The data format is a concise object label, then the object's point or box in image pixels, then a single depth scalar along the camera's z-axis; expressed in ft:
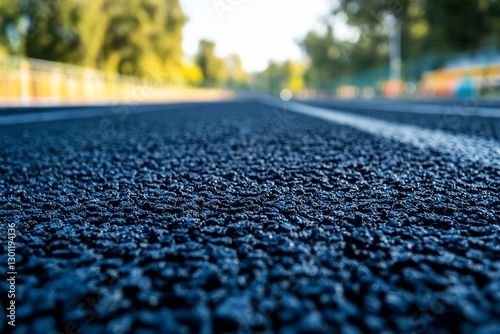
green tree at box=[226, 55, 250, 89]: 402.60
